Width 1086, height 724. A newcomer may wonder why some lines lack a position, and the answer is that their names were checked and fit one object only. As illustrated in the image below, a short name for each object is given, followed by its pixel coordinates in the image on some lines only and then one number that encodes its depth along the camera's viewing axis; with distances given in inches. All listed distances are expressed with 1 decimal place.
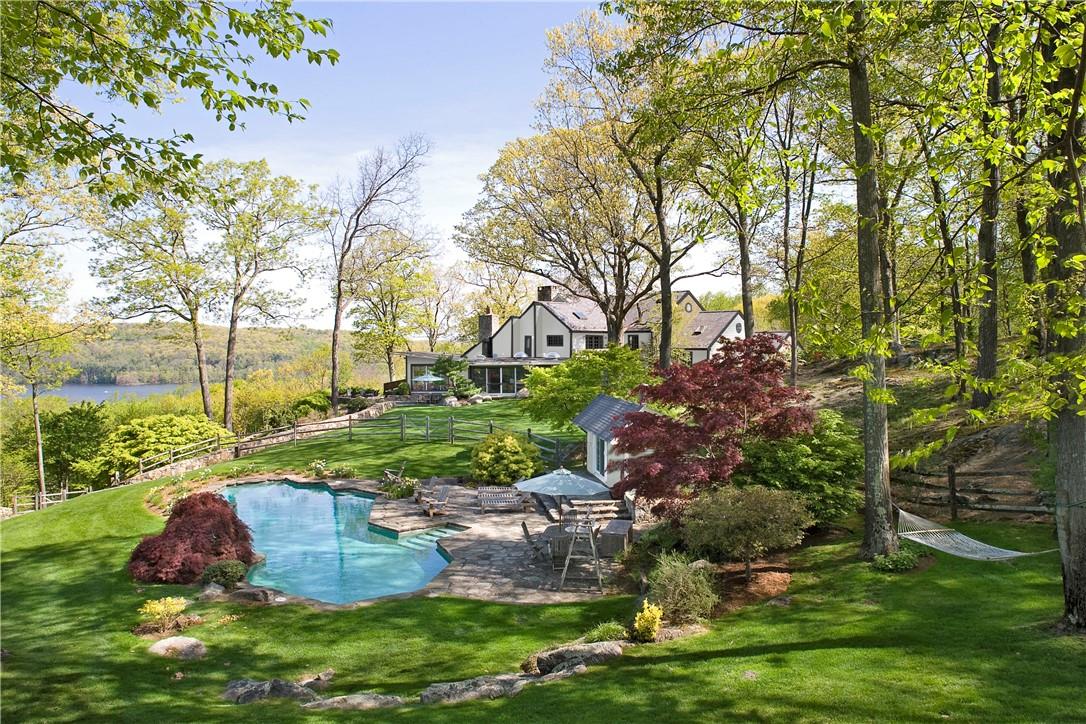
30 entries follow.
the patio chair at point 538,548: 625.0
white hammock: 400.5
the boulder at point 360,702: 329.7
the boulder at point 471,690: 333.4
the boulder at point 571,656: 372.2
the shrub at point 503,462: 935.7
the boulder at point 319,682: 381.0
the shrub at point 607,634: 416.5
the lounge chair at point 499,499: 812.0
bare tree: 1478.8
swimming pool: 619.8
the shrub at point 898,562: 458.9
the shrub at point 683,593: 431.2
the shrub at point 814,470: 546.6
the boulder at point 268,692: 356.5
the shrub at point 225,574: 571.5
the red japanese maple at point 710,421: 530.3
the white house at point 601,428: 796.6
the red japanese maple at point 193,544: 585.3
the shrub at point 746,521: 466.6
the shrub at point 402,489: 916.0
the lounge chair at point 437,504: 806.5
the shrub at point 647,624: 399.5
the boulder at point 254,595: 544.7
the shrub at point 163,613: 478.9
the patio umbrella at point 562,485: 613.0
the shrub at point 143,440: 1172.5
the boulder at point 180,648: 433.1
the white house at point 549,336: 2017.7
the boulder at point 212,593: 545.6
